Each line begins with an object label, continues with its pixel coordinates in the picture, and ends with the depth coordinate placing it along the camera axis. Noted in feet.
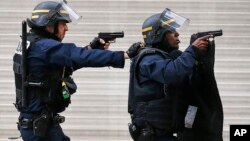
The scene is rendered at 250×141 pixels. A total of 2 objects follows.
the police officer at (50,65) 32.45
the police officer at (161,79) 31.24
